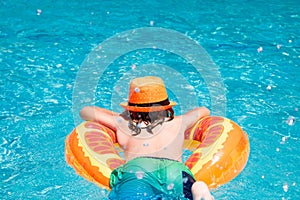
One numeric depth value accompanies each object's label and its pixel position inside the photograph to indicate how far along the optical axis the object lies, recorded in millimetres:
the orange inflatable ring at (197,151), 6313
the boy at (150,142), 5580
